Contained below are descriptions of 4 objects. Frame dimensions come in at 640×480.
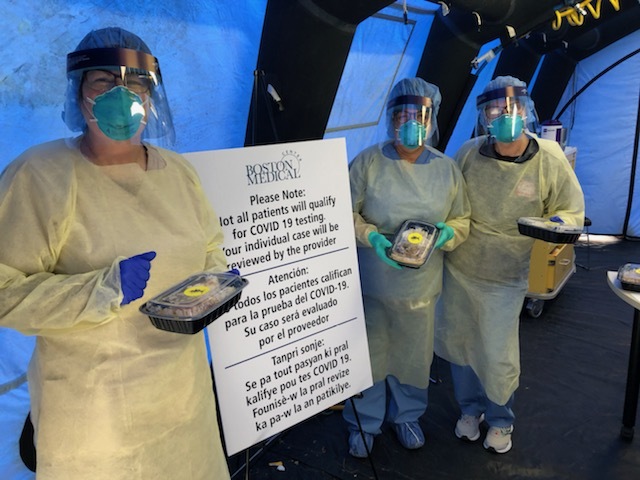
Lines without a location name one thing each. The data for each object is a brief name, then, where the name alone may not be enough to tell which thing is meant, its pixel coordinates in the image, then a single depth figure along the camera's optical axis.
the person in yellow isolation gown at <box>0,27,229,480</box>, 0.91
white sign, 1.50
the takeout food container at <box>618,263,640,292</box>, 1.78
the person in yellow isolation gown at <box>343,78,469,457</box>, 1.78
